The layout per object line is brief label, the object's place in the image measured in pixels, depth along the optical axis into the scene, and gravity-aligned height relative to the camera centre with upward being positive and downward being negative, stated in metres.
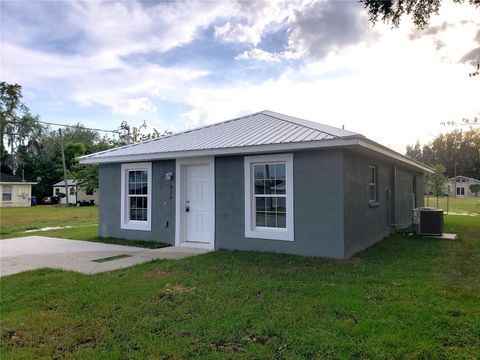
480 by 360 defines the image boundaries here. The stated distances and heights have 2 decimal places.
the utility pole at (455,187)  62.59 +0.30
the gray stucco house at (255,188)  7.64 +0.04
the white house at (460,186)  63.25 +0.48
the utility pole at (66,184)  37.31 +0.67
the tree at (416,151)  83.34 +9.17
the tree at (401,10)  5.77 +2.89
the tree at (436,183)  32.07 +0.55
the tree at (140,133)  39.34 +6.22
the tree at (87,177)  35.91 +1.32
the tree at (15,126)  40.88 +7.45
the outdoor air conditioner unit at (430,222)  11.15 -1.02
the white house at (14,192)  37.28 -0.13
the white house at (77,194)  39.17 -0.39
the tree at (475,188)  58.71 +0.10
